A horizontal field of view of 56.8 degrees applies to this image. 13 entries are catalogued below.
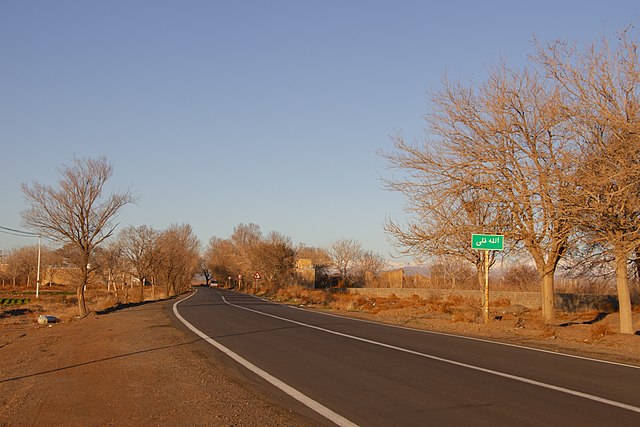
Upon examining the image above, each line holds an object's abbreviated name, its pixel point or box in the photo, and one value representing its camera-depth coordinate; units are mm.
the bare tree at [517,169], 19812
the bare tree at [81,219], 29969
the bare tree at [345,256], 122312
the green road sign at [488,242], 20297
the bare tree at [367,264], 116050
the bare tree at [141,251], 61906
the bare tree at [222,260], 135125
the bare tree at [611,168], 16250
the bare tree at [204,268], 174500
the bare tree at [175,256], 73562
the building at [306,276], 87938
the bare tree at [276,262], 81500
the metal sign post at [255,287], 85300
